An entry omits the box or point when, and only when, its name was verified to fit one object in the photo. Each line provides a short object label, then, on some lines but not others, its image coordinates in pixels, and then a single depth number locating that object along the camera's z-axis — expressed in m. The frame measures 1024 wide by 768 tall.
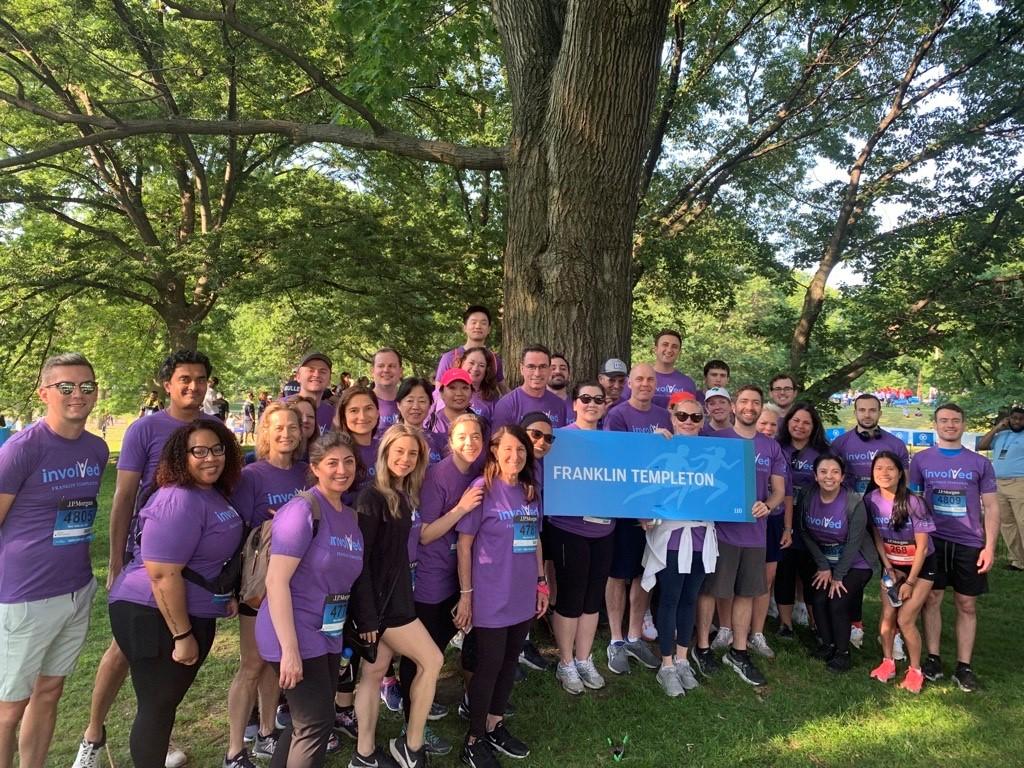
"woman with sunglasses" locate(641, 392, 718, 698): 4.50
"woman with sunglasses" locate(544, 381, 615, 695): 4.32
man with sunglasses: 3.01
